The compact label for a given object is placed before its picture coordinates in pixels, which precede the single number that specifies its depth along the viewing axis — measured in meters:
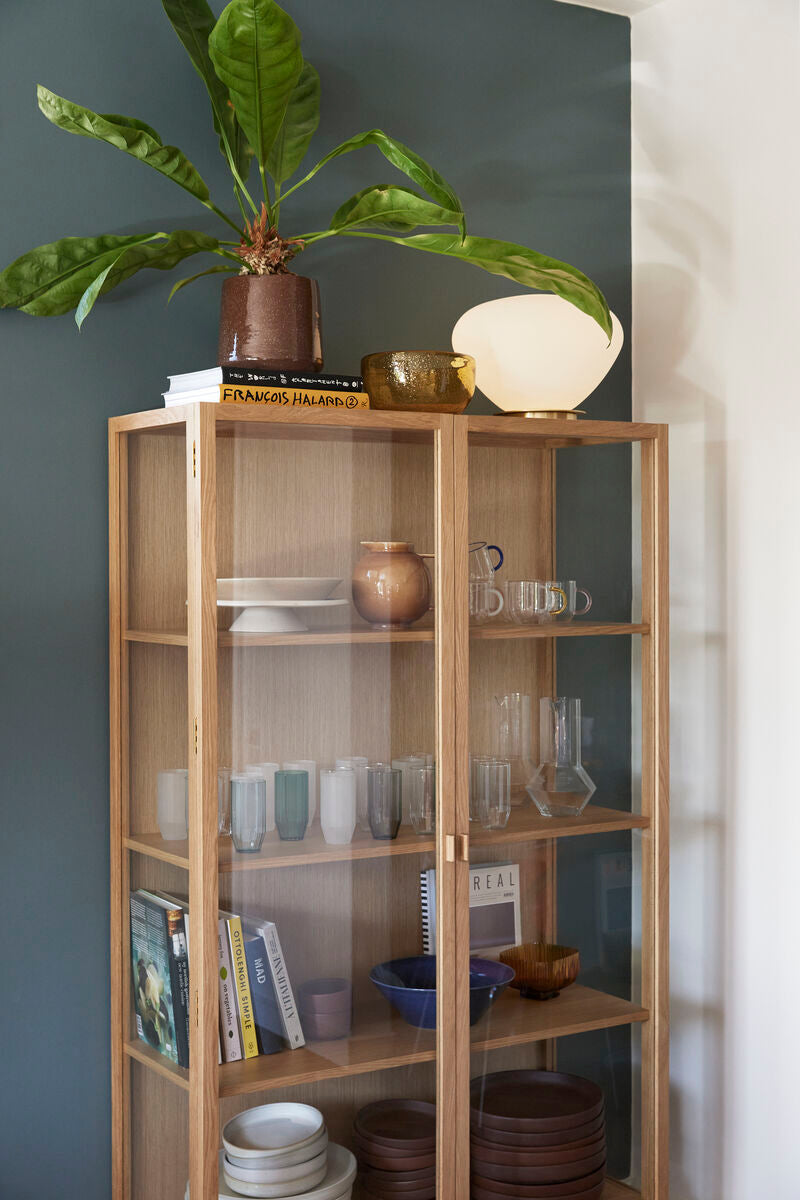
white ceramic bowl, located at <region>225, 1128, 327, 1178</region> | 1.96
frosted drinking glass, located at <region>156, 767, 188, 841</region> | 2.02
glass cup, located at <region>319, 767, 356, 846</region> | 2.08
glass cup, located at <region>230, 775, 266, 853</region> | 1.97
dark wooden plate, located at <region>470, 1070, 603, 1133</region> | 2.18
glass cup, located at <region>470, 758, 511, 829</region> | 2.19
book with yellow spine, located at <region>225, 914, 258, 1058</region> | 1.99
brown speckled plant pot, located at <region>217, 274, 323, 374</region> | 2.08
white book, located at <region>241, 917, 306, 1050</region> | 2.02
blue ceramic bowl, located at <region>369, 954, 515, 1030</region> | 2.12
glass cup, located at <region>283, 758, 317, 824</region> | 2.06
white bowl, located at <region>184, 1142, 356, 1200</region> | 2.05
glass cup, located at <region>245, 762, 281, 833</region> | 2.00
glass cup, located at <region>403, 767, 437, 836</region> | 2.14
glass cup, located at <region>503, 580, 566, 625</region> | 2.25
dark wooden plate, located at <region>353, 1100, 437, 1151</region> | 2.11
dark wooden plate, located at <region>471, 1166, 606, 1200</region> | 2.17
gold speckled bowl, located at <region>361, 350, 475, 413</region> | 2.13
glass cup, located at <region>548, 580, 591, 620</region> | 2.32
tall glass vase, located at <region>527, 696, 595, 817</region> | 2.29
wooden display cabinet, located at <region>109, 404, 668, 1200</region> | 1.95
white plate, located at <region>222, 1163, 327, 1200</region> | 1.97
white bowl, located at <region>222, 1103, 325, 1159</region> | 1.97
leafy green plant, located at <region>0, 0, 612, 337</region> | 1.95
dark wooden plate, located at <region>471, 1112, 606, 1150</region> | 2.18
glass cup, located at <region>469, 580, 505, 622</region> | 2.18
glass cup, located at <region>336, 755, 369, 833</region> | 2.11
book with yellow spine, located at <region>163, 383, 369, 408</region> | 1.98
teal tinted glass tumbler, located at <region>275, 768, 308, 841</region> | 2.04
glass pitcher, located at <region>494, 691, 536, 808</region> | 2.22
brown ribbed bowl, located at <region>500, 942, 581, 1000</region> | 2.27
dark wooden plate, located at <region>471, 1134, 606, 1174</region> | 2.17
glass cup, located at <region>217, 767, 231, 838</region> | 1.94
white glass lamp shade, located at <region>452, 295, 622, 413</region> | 2.31
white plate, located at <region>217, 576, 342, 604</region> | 1.95
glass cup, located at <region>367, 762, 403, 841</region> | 2.12
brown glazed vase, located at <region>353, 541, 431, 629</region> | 2.09
